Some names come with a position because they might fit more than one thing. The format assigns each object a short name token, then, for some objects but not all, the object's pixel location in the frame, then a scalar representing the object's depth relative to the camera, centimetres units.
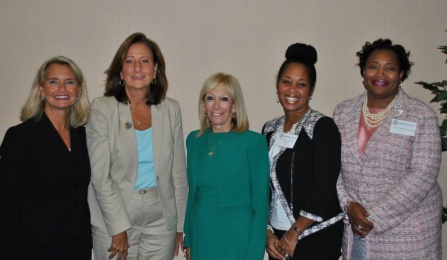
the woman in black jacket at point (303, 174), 211
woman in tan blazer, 221
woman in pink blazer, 217
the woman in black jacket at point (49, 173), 200
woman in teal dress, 217
